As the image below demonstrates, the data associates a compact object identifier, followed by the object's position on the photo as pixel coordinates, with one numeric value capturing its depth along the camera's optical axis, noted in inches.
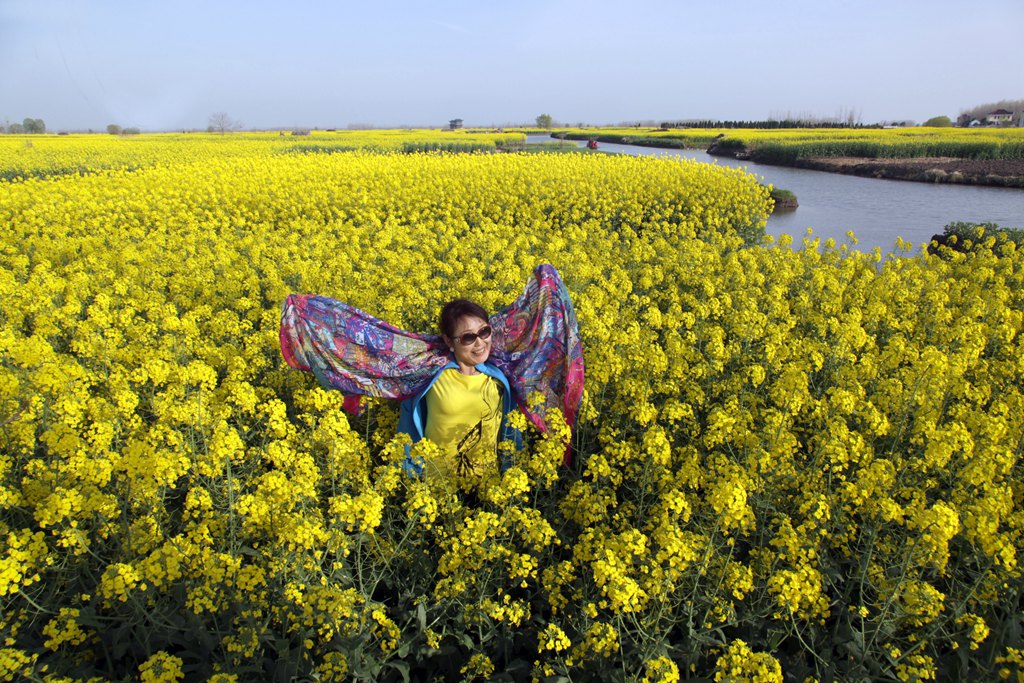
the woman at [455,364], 145.0
